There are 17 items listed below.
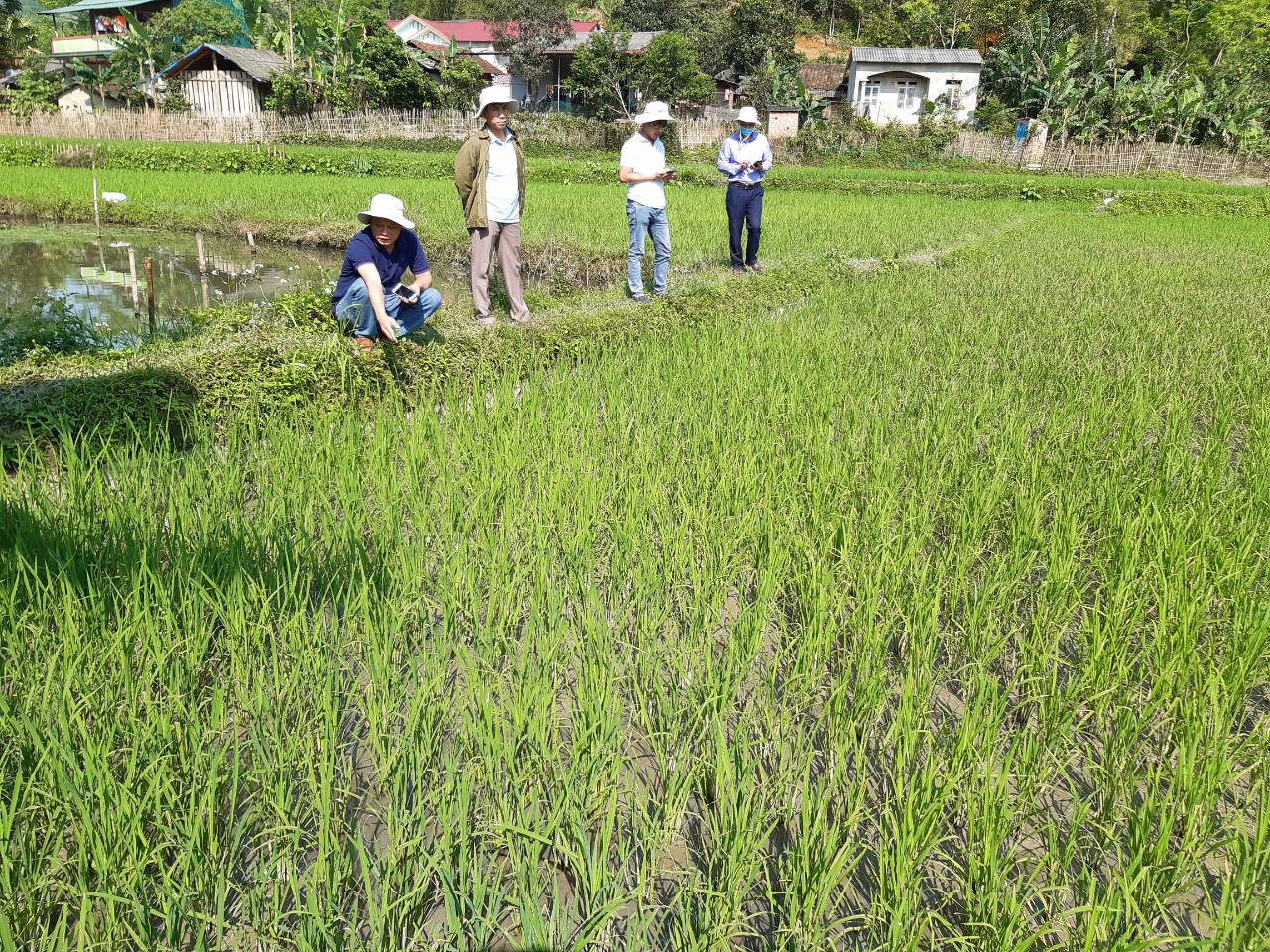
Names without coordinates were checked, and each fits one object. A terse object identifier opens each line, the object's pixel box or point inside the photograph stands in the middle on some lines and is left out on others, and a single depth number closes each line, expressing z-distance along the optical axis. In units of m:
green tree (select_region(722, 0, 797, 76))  32.81
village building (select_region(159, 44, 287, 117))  24.42
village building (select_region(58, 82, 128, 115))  27.12
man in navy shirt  3.84
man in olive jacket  4.96
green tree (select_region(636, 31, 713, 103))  26.23
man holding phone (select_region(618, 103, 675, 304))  5.84
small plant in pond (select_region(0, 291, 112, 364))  3.87
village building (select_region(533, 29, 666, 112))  32.25
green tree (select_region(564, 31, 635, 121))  26.31
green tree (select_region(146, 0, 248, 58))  33.56
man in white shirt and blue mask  6.99
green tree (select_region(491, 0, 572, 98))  30.91
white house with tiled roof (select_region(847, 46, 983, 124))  32.19
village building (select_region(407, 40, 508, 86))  26.12
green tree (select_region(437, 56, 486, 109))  24.16
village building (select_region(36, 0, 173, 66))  35.72
